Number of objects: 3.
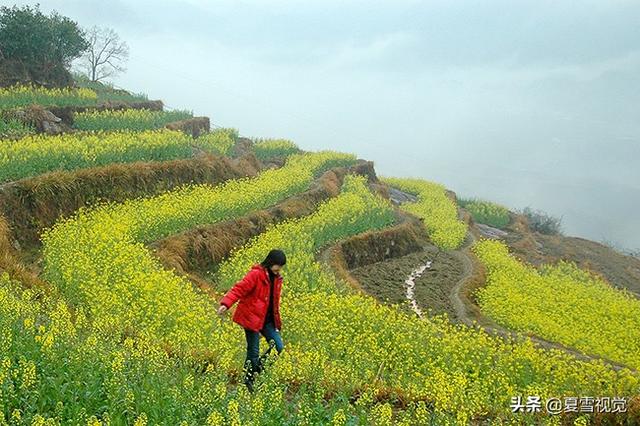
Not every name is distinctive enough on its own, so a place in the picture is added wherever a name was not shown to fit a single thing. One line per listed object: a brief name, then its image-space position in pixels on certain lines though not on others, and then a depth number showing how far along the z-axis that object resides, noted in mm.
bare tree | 63131
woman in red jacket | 9578
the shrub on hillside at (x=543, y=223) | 67312
